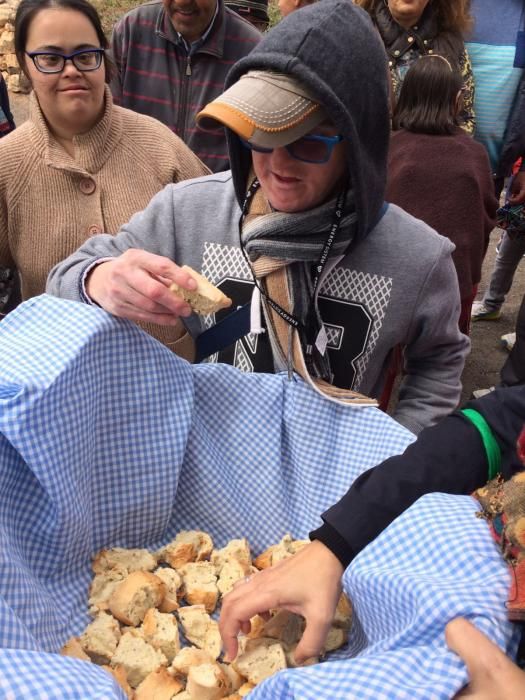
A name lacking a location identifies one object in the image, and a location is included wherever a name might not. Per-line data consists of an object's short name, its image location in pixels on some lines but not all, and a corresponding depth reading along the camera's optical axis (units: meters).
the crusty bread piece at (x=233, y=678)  1.09
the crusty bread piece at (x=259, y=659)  1.05
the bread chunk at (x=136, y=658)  1.11
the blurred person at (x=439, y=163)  2.44
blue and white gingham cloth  0.74
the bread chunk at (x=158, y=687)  1.06
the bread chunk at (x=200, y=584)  1.24
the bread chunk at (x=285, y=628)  1.07
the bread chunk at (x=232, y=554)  1.25
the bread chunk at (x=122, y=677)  1.06
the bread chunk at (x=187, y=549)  1.27
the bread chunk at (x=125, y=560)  1.20
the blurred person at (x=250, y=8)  3.56
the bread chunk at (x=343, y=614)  1.09
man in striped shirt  2.53
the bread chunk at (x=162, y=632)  1.16
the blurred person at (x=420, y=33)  2.78
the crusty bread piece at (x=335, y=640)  1.07
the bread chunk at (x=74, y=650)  1.05
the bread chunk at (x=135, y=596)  1.17
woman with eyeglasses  1.93
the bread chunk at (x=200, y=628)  1.16
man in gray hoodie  1.09
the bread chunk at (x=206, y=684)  1.04
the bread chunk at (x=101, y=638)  1.09
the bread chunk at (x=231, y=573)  1.22
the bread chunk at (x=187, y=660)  1.11
